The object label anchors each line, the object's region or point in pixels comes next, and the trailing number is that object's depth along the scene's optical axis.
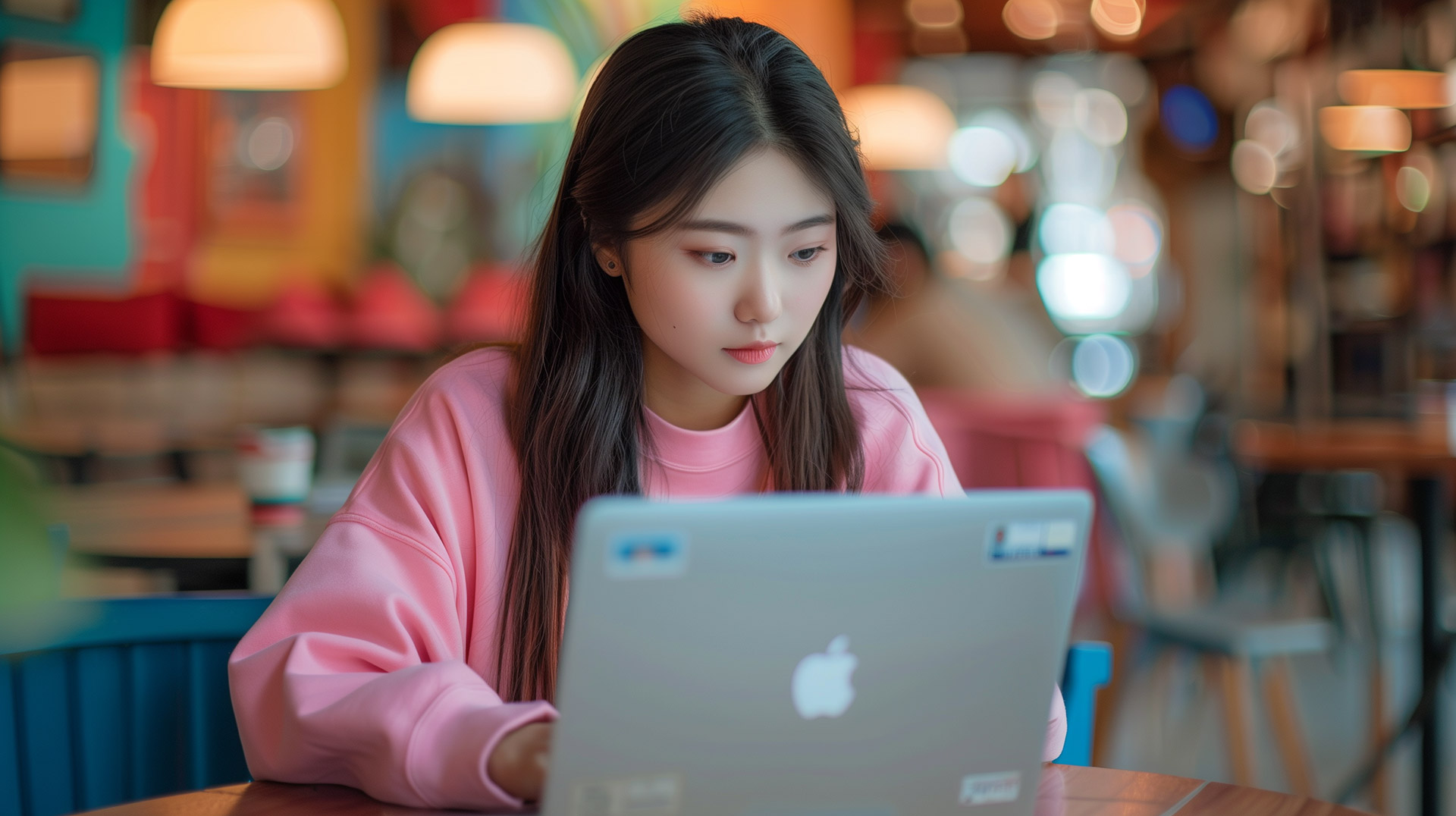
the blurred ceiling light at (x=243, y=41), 3.04
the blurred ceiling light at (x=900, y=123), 5.79
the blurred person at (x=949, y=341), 4.02
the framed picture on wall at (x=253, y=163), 8.61
